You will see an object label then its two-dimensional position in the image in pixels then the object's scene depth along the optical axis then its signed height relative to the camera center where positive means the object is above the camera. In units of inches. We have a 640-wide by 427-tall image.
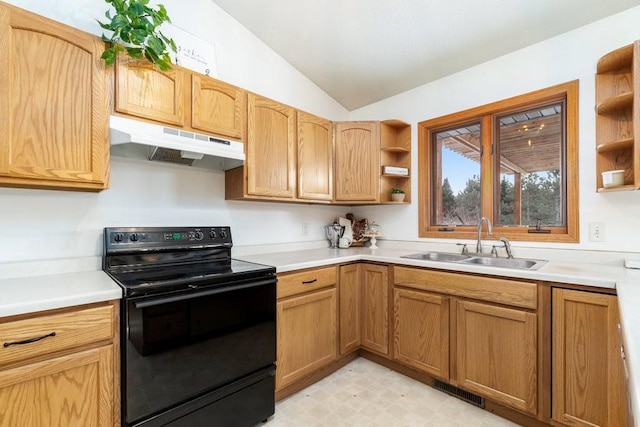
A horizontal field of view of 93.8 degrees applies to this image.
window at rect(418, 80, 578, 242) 82.3 +14.6
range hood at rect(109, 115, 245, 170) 60.4 +15.2
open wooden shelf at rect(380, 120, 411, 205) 110.0 +23.3
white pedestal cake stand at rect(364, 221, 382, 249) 116.6 -7.2
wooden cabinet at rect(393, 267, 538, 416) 66.3 -29.6
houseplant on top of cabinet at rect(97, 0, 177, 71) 57.8 +36.1
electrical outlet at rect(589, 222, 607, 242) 74.5 -4.4
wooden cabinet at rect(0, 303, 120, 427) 41.8 -23.4
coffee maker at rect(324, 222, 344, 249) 117.7 -7.2
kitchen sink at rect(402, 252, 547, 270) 79.7 -13.2
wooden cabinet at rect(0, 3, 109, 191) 50.1 +19.7
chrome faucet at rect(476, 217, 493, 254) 91.7 -5.1
